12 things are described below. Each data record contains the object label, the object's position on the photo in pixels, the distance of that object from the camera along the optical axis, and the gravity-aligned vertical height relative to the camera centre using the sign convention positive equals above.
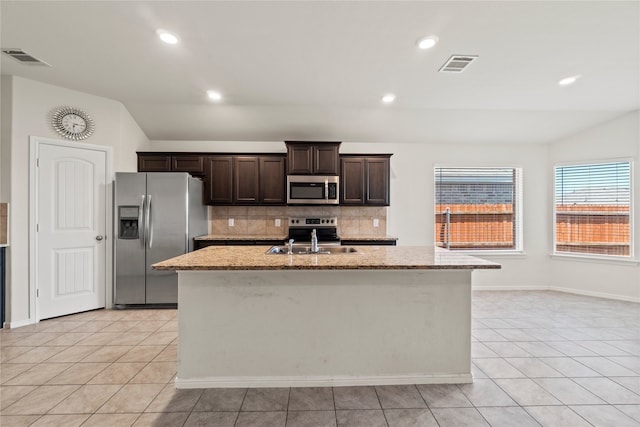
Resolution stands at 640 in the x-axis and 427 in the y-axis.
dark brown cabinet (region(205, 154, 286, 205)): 4.55 +0.60
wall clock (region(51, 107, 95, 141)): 3.56 +1.15
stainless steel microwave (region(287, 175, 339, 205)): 4.43 +0.39
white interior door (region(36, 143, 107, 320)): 3.49 -0.16
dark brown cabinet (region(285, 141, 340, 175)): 4.41 +0.87
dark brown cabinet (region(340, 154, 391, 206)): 4.56 +0.57
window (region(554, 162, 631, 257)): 4.44 +0.11
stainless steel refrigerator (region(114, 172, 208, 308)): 3.88 -0.22
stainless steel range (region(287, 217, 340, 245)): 4.62 -0.18
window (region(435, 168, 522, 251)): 5.04 +0.14
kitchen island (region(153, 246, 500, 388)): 2.15 -0.80
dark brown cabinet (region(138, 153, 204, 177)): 4.49 +0.82
